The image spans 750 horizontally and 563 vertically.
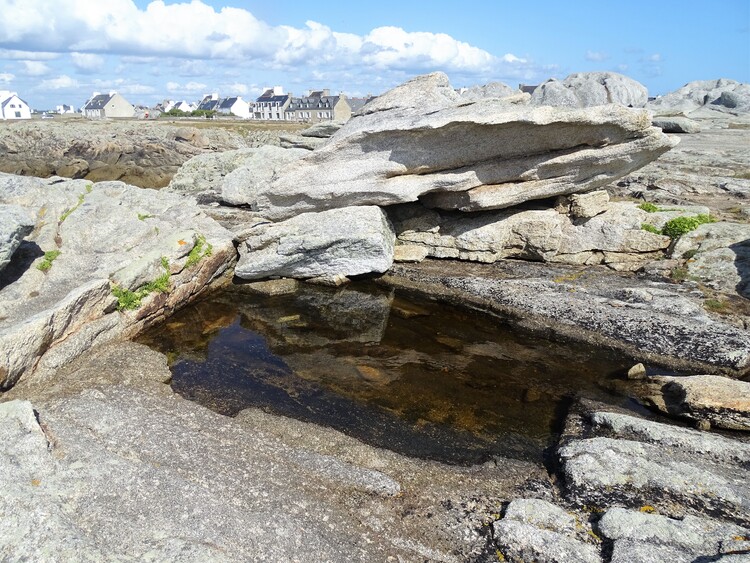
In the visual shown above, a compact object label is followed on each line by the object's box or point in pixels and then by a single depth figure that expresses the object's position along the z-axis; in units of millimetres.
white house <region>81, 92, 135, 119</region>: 184625
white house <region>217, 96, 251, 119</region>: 197125
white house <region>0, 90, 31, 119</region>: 184500
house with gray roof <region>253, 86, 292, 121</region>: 173500
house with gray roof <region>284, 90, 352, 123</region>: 143500
